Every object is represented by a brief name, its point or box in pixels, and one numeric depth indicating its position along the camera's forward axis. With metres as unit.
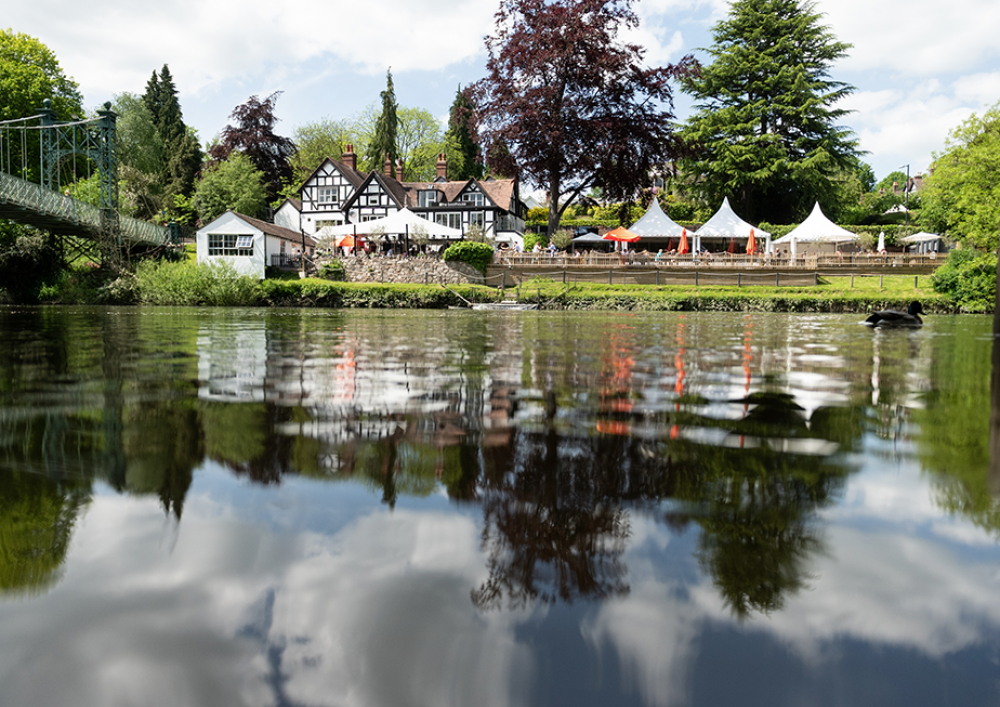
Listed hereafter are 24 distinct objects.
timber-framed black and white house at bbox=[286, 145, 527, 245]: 65.81
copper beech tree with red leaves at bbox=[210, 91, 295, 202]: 76.50
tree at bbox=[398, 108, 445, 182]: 89.44
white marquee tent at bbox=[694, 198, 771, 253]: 48.38
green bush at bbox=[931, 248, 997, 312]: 31.92
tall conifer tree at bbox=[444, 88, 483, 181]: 87.94
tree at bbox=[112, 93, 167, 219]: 65.81
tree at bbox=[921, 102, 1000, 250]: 29.86
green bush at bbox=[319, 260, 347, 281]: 43.81
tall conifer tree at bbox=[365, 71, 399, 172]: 82.50
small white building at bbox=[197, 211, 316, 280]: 48.31
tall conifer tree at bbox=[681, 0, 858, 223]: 58.16
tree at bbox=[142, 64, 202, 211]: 74.50
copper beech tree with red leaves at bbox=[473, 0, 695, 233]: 43.50
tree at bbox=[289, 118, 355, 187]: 87.81
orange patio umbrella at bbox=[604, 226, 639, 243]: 46.88
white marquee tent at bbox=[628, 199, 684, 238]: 49.94
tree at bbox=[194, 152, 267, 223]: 64.88
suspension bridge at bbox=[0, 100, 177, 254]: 34.38
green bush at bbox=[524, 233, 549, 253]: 51.72
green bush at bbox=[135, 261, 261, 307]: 36.44
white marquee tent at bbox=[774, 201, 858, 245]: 45.84
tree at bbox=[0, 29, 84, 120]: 45.53
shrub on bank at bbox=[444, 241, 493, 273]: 42.84
